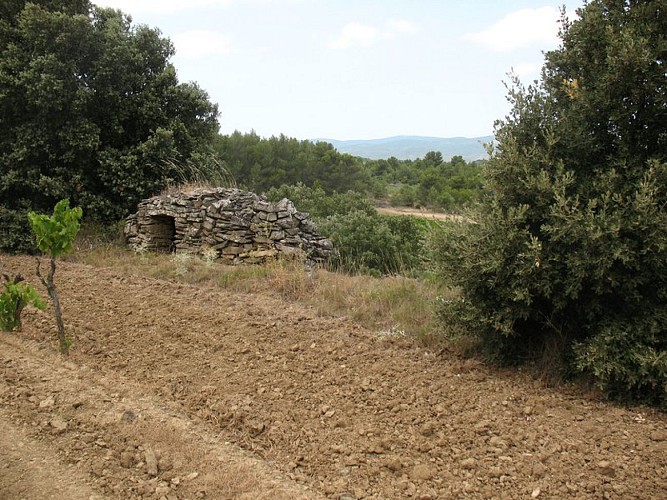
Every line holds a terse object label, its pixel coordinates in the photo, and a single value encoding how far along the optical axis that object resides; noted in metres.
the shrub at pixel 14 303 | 5.47
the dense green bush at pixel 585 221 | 3.90
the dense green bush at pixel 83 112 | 9.98
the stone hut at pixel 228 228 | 9.16
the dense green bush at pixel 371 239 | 11.04
